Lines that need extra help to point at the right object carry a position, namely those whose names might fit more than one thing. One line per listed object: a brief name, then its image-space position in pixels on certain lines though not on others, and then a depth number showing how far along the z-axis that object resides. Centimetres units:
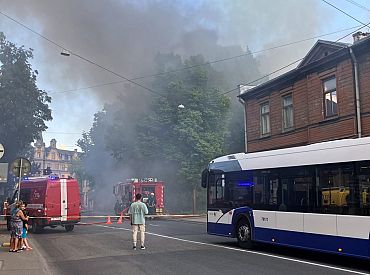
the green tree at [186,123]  3203
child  1090
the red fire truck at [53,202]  1650
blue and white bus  820
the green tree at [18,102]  3127
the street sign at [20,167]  1261
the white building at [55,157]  10438
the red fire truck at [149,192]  2770
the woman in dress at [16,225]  1047
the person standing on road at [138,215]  1122
